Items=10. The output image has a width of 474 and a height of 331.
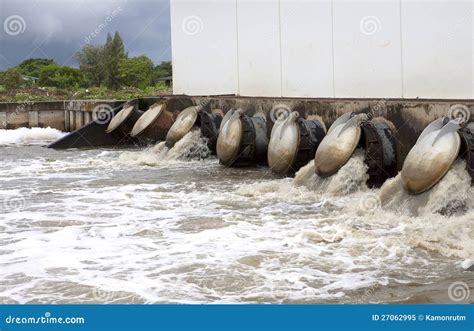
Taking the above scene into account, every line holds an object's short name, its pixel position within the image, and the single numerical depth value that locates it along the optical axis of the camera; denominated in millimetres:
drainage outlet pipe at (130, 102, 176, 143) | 19094
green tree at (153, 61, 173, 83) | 57994
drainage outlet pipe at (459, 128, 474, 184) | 9109
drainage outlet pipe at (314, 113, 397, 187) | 11047
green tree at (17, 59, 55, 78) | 56312
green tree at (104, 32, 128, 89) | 54250
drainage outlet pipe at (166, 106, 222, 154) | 16719
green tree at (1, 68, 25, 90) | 37594
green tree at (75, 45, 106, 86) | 54312
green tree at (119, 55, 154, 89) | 54128
